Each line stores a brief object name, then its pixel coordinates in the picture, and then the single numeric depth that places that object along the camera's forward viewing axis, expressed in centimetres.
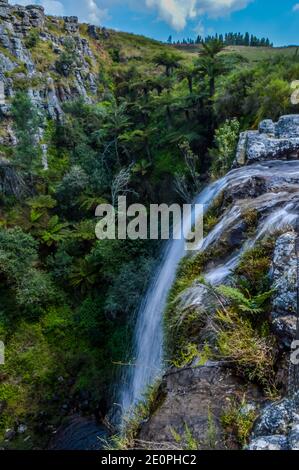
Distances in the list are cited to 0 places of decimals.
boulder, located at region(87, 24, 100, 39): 4100
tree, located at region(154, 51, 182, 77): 2178
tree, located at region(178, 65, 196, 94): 1797
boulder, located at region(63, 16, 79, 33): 3539
